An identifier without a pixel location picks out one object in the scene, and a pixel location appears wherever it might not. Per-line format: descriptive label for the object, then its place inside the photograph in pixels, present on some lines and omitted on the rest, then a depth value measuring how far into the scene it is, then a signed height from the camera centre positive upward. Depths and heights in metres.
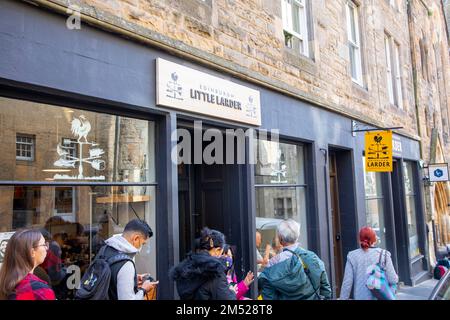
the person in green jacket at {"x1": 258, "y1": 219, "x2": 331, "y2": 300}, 3.61 -0.69
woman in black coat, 3.14 -0.59
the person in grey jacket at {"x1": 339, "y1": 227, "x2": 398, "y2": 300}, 4.40 -0.76
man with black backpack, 2.99 -0.49
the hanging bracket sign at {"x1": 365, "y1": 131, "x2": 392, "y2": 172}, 8.59 +1.01
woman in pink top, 4.24 -0.86
